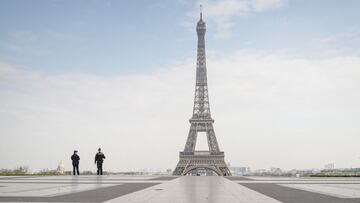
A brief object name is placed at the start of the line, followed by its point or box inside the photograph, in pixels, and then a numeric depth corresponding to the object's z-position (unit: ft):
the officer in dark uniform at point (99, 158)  98.95
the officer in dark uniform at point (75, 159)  97.20
